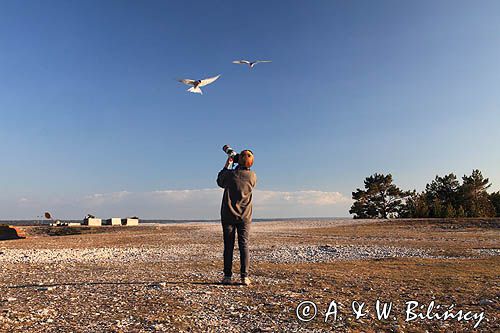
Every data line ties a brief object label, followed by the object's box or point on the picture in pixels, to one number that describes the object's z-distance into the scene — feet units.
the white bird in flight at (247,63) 41.52
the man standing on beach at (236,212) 27.22
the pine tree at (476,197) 154.20
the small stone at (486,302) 20.90
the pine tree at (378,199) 187.52
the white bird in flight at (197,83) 36.88
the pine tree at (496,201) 167.86
